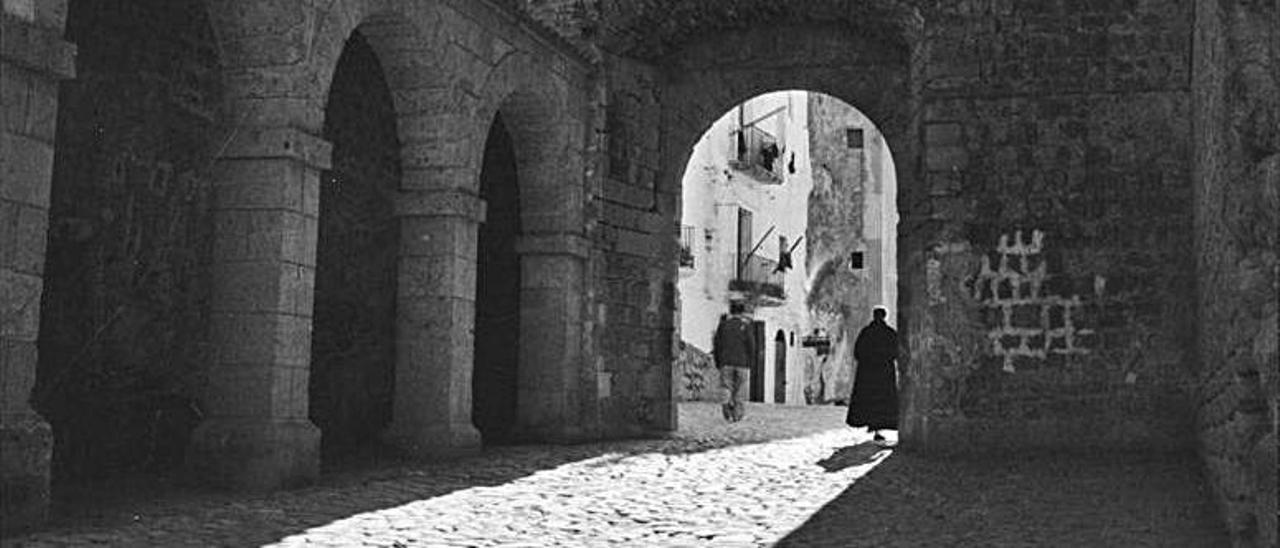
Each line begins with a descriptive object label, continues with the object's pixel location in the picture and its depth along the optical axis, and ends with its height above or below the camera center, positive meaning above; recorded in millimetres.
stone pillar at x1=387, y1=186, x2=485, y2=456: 9031 +441
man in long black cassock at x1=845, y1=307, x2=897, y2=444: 11875 +205
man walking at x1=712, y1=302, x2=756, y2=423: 14891 +496
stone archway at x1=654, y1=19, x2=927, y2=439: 12023 +2823
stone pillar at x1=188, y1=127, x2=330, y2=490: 7086 +395
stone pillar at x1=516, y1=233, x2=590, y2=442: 10820 +456
